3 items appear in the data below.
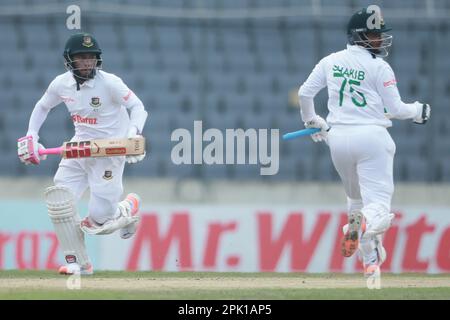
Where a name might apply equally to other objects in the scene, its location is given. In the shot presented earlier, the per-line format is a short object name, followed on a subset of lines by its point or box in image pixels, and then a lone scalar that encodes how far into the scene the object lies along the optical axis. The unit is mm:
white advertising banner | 22953
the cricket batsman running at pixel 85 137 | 17234
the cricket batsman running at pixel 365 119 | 16484
